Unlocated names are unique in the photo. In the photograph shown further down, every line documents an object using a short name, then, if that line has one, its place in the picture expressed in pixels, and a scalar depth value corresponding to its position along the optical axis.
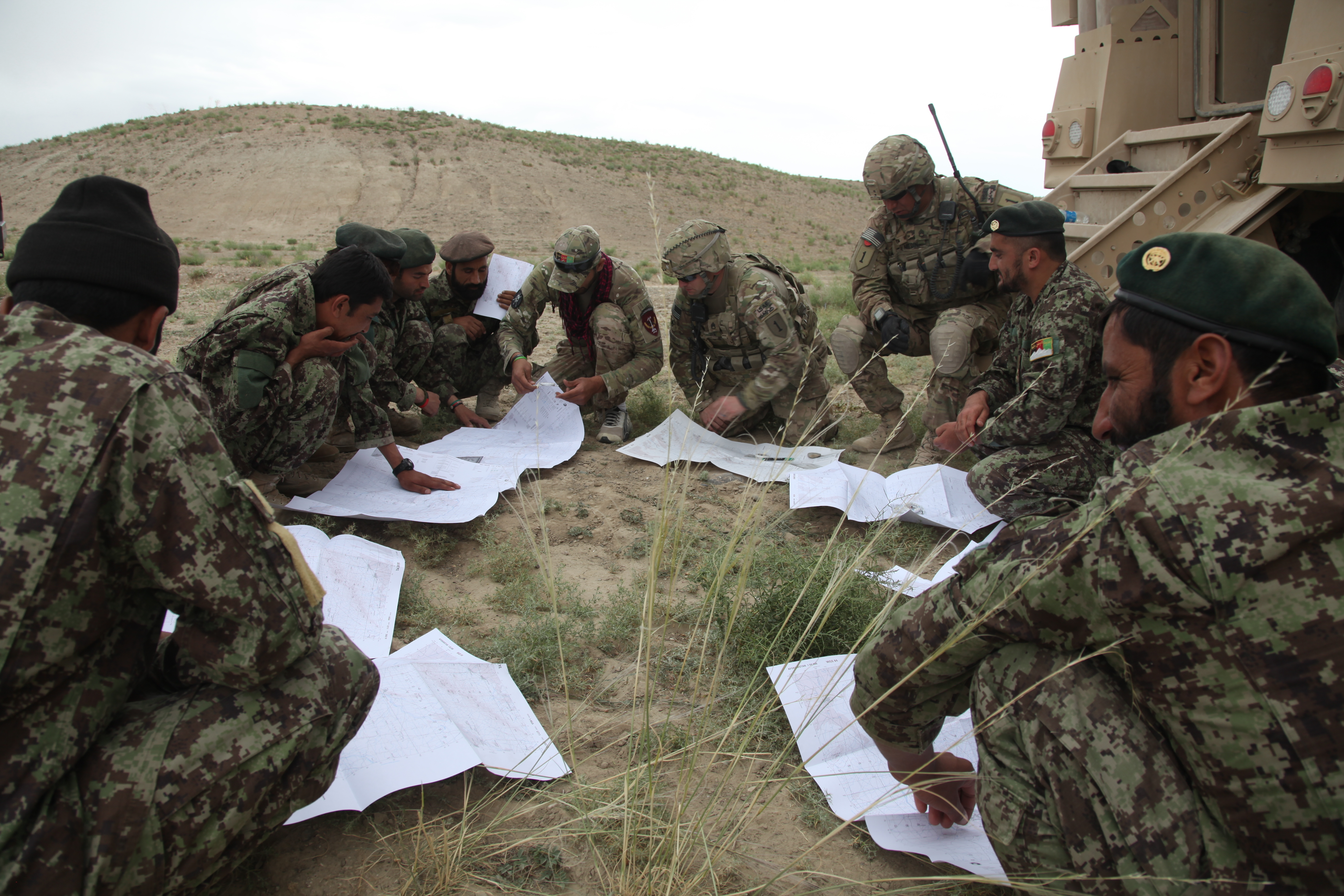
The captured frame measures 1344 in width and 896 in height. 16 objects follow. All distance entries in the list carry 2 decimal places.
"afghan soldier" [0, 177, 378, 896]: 1.21
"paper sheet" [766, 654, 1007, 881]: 1.73
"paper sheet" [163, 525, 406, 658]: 2.48
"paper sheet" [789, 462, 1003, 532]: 3.41
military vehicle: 3.90
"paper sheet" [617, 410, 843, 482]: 4.14
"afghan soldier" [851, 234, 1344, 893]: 1.18
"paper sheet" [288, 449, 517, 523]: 3.30
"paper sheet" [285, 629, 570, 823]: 1.84
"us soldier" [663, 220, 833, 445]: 4.33
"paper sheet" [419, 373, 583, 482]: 4.13
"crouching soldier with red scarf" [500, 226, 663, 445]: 4.57
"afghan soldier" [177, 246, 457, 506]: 3.06
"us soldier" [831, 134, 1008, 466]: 4.43
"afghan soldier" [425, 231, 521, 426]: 4.82
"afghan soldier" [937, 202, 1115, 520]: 3.16
